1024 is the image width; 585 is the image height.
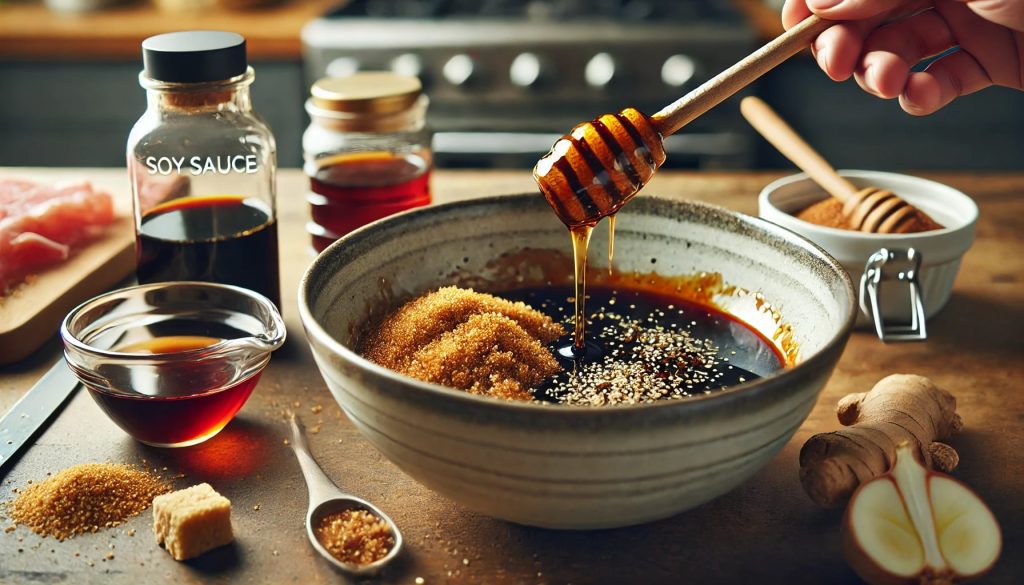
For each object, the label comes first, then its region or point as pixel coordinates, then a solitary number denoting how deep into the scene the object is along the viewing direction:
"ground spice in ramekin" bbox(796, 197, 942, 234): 1.22
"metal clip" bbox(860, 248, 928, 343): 1.15
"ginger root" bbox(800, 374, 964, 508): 0.87
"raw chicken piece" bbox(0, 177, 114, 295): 1.29
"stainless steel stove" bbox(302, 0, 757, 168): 2.47
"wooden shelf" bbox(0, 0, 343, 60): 2.54
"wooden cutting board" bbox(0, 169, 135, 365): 1.16
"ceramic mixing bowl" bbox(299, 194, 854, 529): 0.71
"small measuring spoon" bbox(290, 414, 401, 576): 0.80
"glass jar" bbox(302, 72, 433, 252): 1.38
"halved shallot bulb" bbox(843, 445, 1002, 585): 0.77
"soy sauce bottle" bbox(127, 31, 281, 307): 1.13
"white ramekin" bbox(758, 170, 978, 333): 1.17
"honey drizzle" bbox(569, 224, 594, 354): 1.04
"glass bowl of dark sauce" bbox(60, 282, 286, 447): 0.95
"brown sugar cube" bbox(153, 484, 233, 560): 0.81
